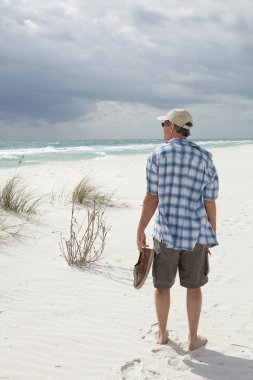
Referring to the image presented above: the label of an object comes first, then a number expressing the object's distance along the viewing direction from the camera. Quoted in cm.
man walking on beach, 300
